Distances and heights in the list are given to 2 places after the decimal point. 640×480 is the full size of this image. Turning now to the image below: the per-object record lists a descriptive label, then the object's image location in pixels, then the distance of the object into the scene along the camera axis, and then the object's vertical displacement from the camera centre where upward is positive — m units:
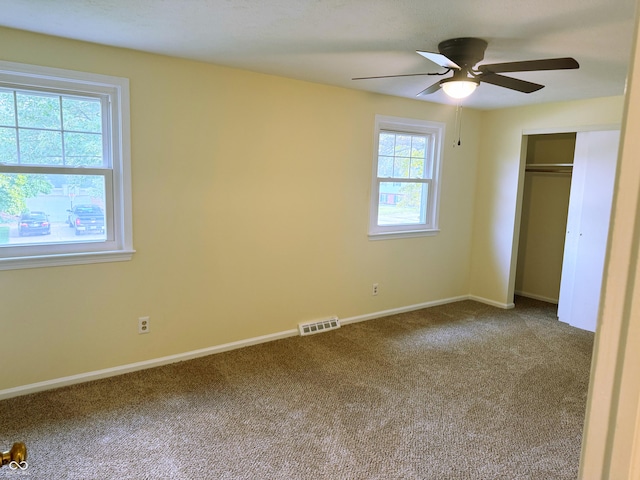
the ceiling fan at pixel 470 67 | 2.38 +0.73
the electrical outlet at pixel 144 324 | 3.19 -1.09
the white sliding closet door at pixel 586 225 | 4.16 -0.28
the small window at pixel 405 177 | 4.39 +0.15
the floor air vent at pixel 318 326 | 4.01 -1.34
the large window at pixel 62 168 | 2.67 +0.07
